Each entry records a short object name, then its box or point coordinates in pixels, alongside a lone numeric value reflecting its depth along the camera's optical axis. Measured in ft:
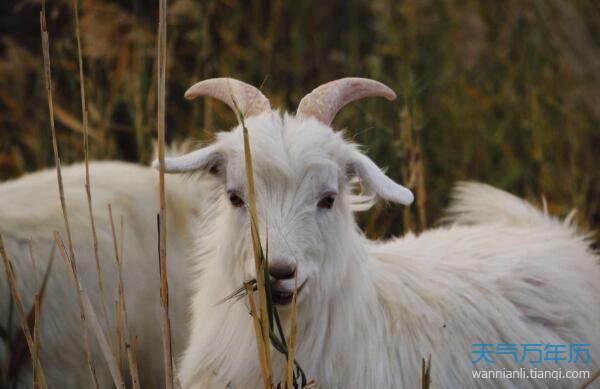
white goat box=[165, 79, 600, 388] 19.67
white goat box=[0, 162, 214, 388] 23.43
